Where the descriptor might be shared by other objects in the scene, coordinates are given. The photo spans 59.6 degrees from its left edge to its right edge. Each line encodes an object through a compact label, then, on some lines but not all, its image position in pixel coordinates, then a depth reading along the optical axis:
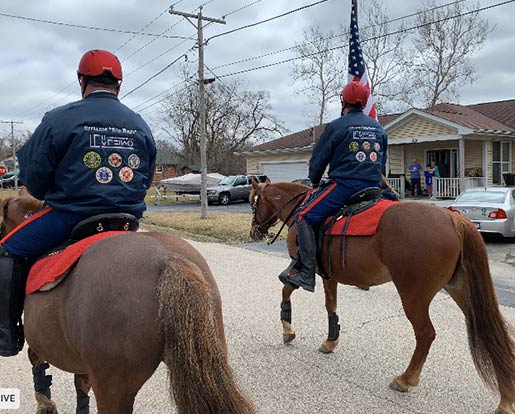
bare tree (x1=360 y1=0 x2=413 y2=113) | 33.22
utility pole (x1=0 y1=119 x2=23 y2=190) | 59.05
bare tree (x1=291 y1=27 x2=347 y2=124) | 36.26
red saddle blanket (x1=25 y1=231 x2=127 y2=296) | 2.24
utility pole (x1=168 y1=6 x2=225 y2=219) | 18.45
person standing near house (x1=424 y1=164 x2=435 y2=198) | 20.50
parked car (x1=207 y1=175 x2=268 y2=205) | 28.39
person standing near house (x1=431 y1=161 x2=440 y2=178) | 20.39
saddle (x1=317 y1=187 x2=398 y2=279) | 4.16
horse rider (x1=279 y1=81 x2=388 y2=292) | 4.42
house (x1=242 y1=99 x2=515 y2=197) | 19.86
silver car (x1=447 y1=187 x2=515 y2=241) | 11.31
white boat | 33.12
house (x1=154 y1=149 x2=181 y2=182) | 76.06
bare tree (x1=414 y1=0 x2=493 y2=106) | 32.26
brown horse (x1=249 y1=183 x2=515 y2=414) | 3.61
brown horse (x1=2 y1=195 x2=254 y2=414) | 1.83
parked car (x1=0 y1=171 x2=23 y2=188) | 58.62
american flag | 9.19
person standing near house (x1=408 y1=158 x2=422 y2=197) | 20.94
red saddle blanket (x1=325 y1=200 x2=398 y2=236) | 4.11
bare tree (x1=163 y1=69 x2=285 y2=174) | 51.31
